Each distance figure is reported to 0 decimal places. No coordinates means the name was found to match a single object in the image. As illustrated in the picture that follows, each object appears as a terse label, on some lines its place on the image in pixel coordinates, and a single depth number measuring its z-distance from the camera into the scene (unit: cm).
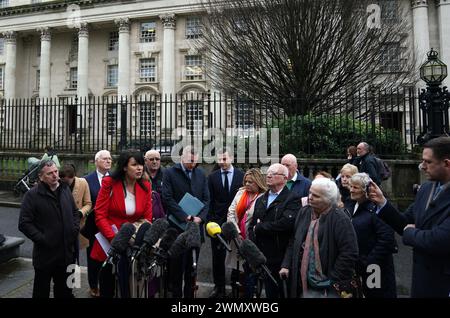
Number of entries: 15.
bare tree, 1367
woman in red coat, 397
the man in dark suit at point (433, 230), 270
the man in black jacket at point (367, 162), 744
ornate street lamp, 964
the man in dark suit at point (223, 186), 564
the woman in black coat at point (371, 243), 370
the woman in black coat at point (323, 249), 308
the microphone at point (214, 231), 333
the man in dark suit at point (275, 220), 390
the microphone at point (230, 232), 340
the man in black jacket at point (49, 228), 389
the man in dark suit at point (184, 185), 511
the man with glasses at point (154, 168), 587
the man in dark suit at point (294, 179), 509
